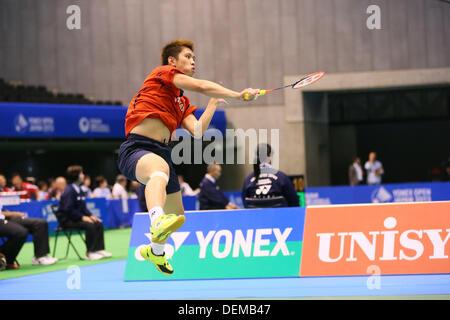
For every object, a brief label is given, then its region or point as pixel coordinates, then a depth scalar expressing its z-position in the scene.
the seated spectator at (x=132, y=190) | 19.66
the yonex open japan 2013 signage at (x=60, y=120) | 18.75
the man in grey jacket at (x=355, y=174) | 22.81
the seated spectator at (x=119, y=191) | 18.52
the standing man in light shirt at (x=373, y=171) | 22.53
